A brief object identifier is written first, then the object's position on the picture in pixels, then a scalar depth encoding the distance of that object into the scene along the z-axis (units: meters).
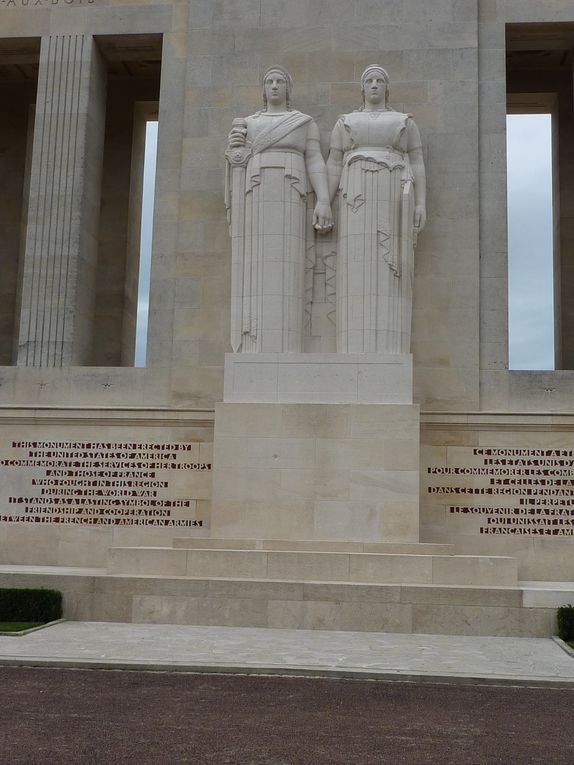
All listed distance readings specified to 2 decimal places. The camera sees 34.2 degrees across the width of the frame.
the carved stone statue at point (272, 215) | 16.28
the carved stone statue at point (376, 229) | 16.09
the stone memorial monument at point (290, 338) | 14.54
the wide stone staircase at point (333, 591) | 13.05
